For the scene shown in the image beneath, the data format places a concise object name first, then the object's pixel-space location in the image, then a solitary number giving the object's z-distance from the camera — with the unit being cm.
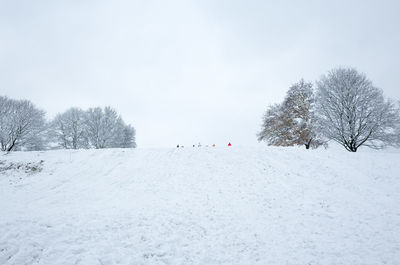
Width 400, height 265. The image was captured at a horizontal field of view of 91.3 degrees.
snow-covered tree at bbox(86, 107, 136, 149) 3669
